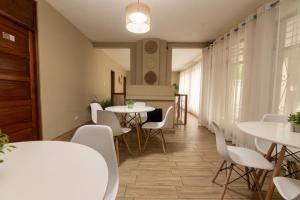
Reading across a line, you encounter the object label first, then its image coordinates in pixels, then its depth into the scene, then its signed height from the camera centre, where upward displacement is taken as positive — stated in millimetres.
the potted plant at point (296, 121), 1453 -252
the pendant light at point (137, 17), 2113 +992
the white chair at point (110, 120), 2355 -427
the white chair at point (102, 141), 1144 -373
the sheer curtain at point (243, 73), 2604 +395
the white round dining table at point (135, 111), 2619 -319
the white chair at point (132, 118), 3386 -556
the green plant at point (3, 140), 683 -212
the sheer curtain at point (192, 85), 7371 +386
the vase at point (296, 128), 1473 -311
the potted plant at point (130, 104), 3060 -243
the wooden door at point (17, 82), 2213 +107
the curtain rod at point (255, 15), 2500 +1381
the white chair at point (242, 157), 1456 -625
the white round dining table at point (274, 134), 1198 -342
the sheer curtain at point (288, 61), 2090 +433
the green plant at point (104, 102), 5495 -397
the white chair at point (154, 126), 2911 -626
